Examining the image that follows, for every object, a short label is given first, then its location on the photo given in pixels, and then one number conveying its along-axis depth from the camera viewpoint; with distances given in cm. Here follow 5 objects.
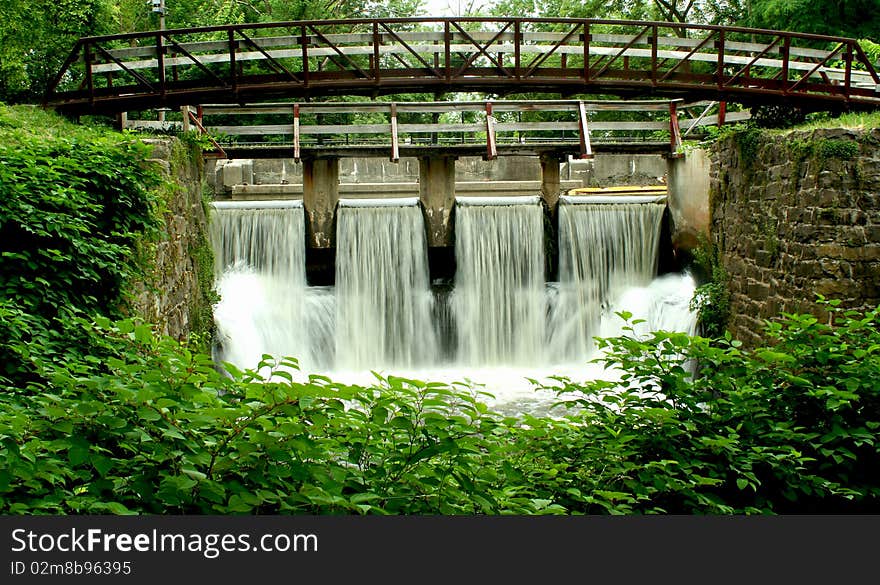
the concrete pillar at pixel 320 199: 1634
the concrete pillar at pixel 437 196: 1642
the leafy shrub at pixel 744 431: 555
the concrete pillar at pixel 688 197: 1534
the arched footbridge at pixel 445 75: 1340
